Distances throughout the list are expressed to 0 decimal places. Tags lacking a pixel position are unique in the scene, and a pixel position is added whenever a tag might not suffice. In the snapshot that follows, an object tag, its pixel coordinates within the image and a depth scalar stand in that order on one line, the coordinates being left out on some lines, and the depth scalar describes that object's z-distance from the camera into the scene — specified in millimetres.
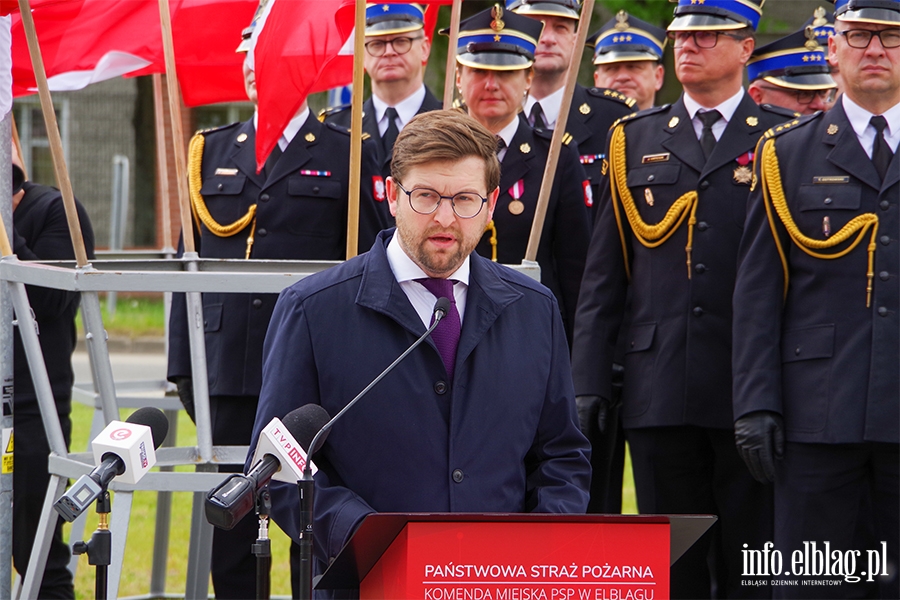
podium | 4414
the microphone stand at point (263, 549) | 4398
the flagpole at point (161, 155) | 9787
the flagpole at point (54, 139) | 7199
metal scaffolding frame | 6859
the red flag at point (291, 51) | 8195
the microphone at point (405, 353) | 4633
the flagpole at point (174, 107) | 7605
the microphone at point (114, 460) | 4328
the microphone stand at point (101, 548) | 4352
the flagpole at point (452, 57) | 8039
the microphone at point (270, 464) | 4230
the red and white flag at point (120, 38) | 10250
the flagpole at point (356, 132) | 6887
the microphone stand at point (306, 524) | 4285
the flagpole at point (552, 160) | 7445
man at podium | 5496
